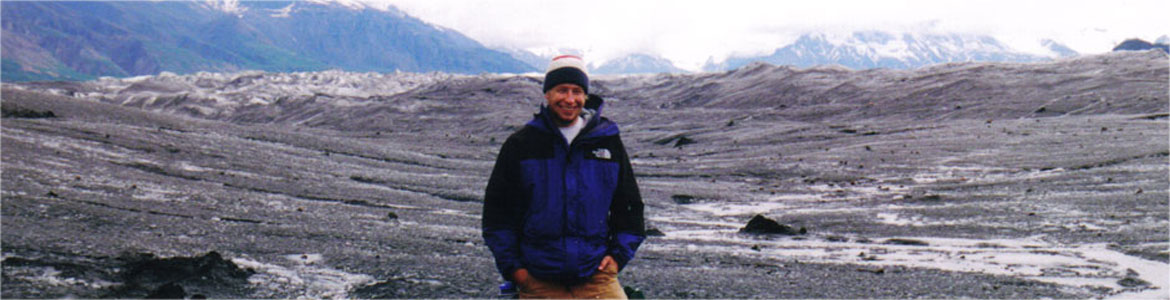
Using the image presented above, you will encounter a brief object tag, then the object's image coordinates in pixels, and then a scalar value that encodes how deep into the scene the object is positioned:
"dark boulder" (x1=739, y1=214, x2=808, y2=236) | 13.61
